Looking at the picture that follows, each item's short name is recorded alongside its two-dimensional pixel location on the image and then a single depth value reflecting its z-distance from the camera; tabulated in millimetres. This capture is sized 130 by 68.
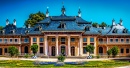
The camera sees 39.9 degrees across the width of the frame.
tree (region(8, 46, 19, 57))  32778
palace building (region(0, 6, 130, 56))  36106
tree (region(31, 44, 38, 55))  35206
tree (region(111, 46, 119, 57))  34275
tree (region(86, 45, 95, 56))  34889
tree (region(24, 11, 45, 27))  48132
